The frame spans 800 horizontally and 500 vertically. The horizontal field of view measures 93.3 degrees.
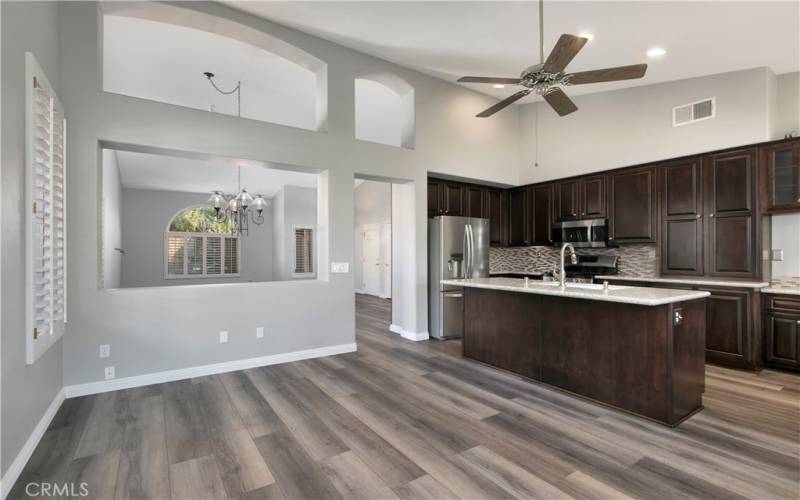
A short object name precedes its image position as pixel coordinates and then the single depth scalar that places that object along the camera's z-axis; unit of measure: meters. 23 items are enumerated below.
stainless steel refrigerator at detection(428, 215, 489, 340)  5.22
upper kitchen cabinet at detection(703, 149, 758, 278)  3.97
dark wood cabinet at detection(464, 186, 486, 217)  5.95
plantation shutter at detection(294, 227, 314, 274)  10.14
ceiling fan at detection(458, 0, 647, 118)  2.42
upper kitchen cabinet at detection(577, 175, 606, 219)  5.24
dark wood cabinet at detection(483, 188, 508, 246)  6.21
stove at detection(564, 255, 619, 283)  5.21
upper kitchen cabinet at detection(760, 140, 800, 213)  3.77
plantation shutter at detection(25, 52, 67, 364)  2.25
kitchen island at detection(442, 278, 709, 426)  2.64
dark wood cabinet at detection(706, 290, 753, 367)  3.87
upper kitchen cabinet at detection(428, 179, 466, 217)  5.55
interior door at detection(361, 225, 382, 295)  10.48
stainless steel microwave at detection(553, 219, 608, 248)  5.22
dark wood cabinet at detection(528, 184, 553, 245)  5.89
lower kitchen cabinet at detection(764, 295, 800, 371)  3.70
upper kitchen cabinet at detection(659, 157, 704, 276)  4.34
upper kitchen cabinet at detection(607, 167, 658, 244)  4.74
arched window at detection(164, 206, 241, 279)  10.21
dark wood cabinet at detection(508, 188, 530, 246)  6.26
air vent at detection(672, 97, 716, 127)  4.42
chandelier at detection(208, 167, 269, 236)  5.98
